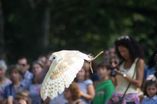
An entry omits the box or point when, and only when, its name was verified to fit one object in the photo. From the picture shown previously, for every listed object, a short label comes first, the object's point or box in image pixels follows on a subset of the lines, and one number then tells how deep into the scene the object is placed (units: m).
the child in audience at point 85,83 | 14.31
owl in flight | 9.93
